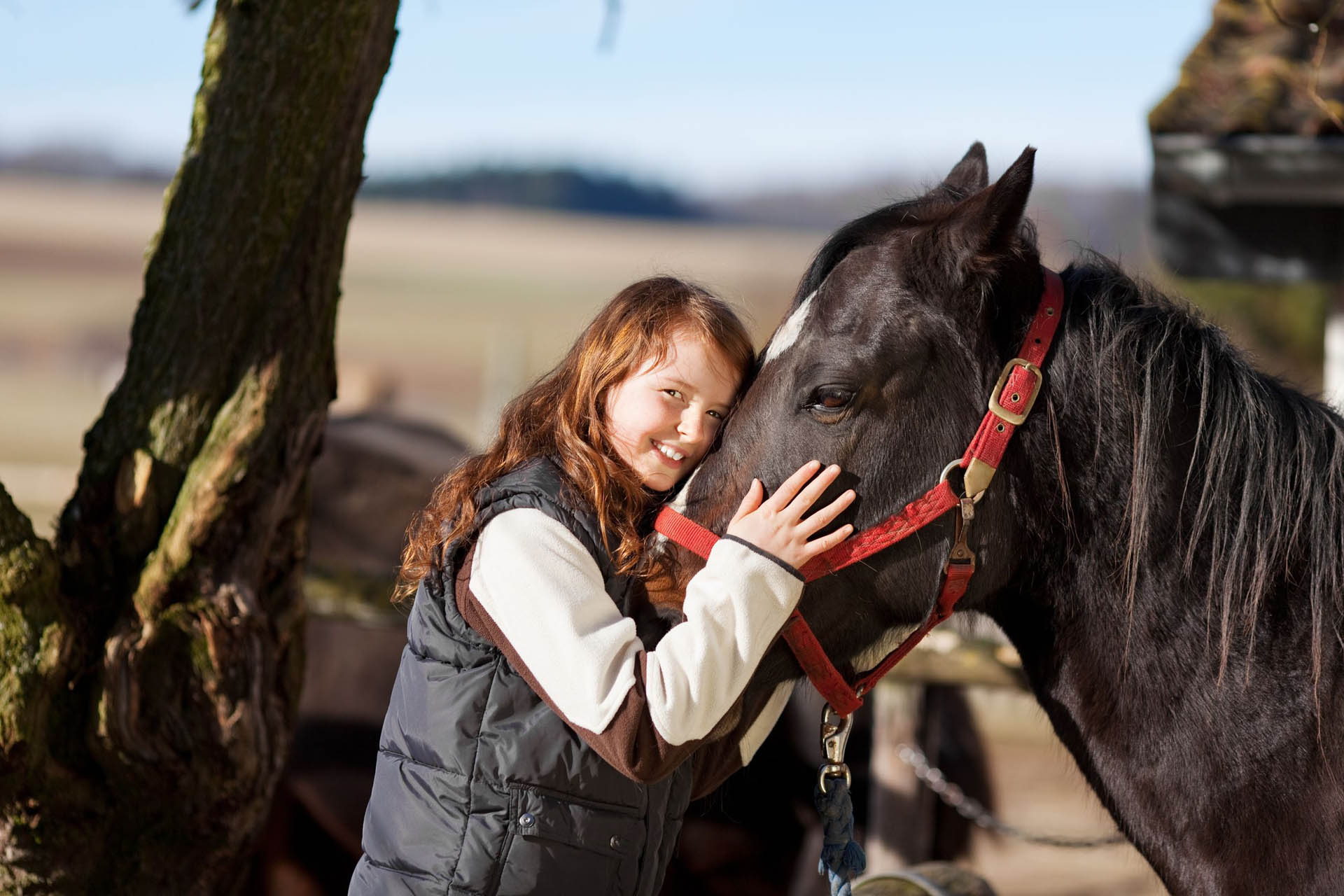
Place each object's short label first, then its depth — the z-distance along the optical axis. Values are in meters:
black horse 3.60
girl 3.54
